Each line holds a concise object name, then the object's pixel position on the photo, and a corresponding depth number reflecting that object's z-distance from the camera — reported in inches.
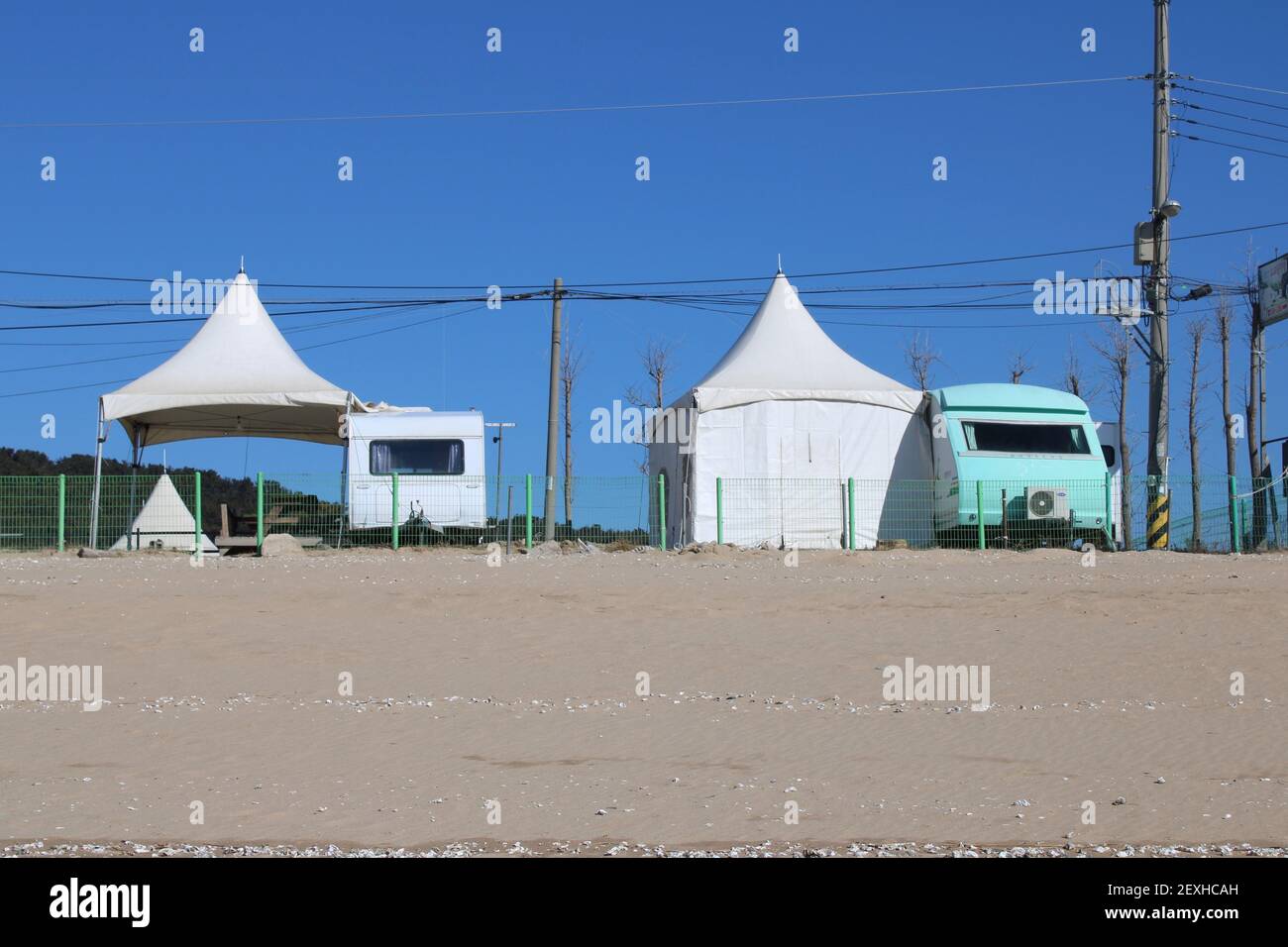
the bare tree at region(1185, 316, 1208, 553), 1581.0
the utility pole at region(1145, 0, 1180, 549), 889.5
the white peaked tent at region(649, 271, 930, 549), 866.8
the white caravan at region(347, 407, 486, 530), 845.8
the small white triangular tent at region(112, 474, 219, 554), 861.8
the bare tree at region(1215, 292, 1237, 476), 1502.2
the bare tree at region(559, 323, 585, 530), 1497.3
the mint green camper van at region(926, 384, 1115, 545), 831.7
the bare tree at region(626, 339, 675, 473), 1513.3
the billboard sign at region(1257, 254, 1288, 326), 1130.0
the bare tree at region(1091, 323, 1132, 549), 1515.7
